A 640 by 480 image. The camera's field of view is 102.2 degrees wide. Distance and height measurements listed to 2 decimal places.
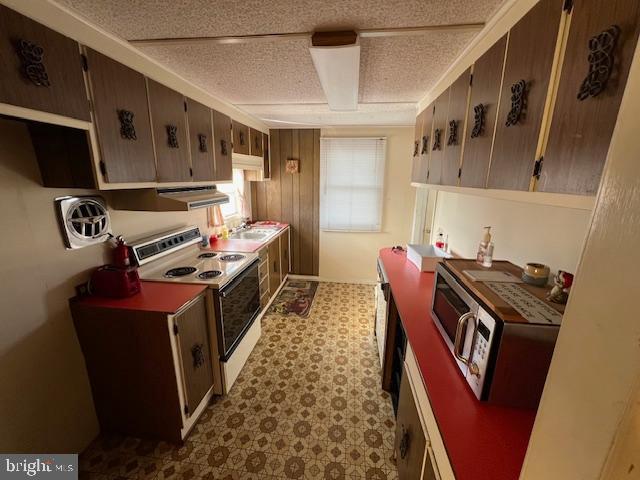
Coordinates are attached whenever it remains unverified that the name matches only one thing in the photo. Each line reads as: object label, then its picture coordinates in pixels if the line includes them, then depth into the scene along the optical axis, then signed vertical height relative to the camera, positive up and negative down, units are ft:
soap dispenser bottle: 4.81 -1.39
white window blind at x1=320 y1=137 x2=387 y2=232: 12.19 -0.24
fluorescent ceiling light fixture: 4.36 +2.09
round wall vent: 4.60 -0.87
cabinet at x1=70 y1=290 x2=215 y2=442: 4.83 -3.70
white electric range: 6.15 -2.45
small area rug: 10.91 -5.45
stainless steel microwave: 2.83 -1.98
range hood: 5.45 -0.54
